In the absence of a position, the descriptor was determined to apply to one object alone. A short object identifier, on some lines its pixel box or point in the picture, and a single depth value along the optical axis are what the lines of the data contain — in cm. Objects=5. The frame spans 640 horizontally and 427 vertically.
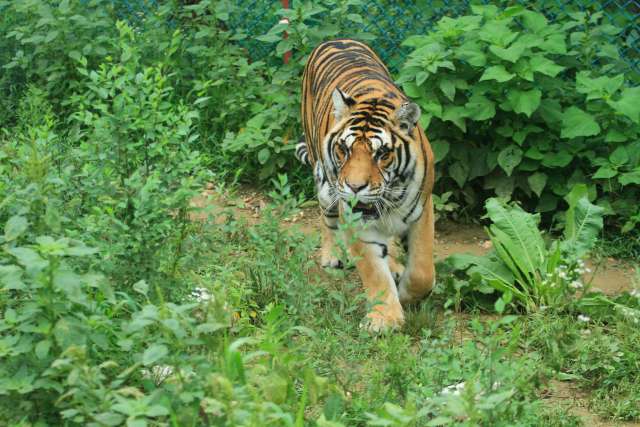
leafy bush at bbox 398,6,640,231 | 1140
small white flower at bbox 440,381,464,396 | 694
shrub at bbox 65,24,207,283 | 809
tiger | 956
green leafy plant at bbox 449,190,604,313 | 974
